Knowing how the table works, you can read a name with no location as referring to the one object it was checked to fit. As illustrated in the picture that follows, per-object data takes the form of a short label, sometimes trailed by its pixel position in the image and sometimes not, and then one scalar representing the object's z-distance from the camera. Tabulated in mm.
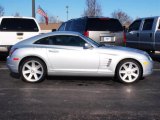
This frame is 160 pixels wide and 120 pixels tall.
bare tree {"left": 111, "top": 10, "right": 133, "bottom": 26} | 27958
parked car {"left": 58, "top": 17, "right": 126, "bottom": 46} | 6794
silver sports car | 4878
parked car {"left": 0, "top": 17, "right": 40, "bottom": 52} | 7106
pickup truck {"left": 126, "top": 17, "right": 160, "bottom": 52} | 7466
